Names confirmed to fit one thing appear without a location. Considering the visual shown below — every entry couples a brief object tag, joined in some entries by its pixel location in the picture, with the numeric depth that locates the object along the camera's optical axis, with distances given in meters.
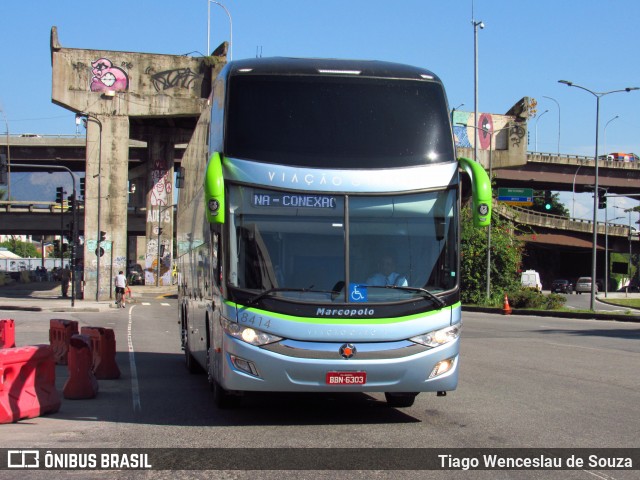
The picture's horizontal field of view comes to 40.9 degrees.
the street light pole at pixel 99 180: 48.12
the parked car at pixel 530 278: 73.12
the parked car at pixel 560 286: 79.56
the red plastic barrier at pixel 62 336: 16.39
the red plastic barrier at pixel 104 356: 13.77
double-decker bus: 8.77
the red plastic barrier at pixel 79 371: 11.42
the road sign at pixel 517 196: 65.44
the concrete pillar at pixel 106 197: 49.81
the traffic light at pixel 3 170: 37.28
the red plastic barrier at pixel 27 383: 9.54
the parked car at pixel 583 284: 79.50
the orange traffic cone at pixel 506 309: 40.72
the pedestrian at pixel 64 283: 53.46
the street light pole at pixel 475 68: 50.69
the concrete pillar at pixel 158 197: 62.66
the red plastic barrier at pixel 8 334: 18.97
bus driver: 9.02
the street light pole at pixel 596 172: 41.23
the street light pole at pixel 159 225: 63.92
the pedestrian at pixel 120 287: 41.72
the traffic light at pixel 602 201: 48.62
